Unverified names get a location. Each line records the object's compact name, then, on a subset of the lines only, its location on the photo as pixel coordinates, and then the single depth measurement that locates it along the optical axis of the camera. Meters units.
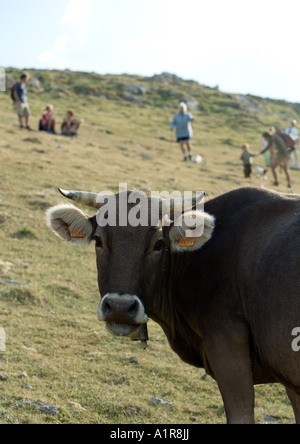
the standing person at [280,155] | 22.25
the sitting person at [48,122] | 24.96
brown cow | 5.53
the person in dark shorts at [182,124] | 24.22
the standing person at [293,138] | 25.84
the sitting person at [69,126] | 25.61
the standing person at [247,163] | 23.33
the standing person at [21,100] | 23.86
